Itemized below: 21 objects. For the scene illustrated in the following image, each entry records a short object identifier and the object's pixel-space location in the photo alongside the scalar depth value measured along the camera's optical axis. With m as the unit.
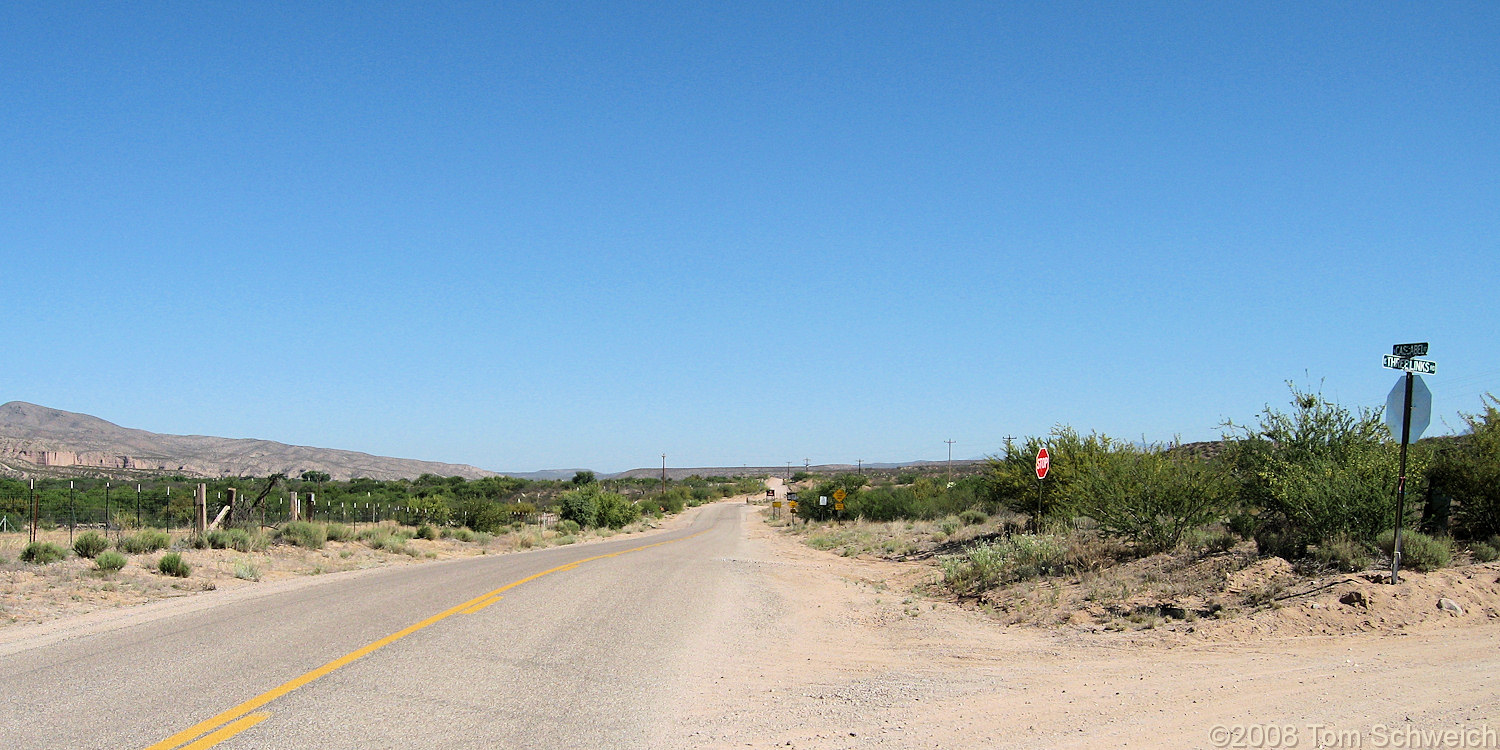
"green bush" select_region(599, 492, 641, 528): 57.50
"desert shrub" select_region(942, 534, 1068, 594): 16.58
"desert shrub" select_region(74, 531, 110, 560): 19.20
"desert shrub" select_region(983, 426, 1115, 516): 27.97
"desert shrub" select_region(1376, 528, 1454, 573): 11.90
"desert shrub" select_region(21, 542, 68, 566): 17.38
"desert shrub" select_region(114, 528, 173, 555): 20.75
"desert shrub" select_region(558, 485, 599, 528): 55.81
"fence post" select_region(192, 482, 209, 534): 25.02
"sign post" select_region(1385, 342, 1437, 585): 11.67
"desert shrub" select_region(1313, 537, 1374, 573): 12.45
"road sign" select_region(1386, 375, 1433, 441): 11.85
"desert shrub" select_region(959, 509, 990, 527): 35.94
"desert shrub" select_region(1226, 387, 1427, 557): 13.32
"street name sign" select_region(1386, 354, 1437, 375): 11.66
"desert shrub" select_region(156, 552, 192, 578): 18.03
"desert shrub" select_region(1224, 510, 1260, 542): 15.78
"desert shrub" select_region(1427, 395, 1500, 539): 14.10
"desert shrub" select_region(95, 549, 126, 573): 17.10
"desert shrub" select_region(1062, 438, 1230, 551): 16.45
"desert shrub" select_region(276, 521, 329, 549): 26.71
